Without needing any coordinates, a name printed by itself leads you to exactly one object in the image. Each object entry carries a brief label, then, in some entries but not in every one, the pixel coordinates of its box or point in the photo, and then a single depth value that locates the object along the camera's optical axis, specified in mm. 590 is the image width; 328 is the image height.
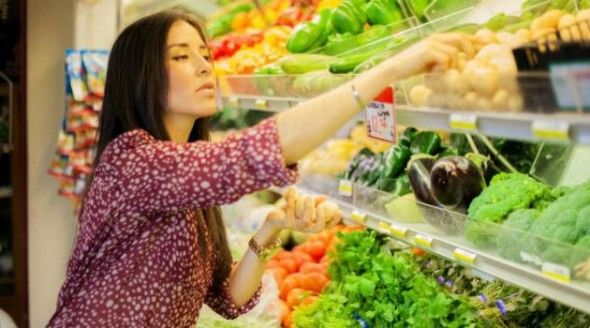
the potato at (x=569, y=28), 1531
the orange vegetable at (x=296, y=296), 3031
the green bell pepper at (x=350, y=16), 3018
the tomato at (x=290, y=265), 3383
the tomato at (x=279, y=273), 3307
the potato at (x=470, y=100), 1580
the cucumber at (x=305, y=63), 2813
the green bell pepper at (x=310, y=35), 3219
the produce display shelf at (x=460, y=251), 1556
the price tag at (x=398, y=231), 2146
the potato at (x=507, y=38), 1773
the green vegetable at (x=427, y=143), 2629
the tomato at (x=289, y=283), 3193
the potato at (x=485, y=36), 1829
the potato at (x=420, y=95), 1723
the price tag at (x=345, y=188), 2568
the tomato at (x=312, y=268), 3256
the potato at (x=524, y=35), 1789
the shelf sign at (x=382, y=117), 1921
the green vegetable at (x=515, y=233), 1753
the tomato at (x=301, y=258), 3396
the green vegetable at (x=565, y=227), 1614
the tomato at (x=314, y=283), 3193
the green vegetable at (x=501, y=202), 1914
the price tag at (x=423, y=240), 2033
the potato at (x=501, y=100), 1486
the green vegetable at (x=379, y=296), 2154
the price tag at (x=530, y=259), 1673
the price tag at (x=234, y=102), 3216
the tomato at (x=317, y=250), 3467
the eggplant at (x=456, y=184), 2225
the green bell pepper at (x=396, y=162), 2648
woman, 1547
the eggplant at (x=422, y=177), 2277
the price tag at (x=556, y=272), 1569
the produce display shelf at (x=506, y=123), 1300
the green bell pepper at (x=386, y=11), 2879
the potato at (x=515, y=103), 1447
